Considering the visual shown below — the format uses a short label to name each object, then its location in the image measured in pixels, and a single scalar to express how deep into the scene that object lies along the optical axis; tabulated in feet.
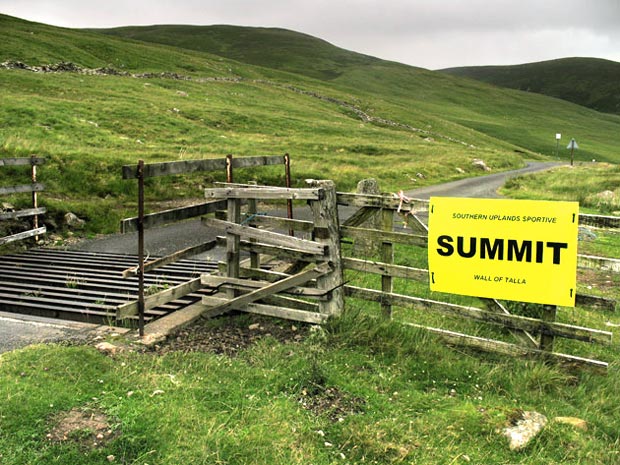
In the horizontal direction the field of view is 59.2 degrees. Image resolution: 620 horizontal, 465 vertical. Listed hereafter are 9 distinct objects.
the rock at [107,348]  20.38
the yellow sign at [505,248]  19.07
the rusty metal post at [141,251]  21.38
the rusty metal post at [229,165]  28.39
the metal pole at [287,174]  33.71
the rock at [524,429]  15.29
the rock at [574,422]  16.40
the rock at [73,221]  47.70
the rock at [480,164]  138.21
